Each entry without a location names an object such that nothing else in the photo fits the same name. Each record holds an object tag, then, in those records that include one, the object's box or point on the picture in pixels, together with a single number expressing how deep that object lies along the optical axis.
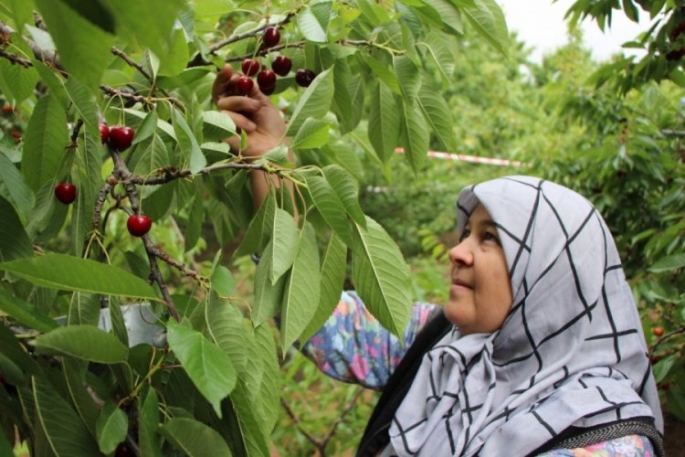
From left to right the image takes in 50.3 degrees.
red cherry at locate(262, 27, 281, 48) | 1.42
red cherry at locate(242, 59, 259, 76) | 1.48
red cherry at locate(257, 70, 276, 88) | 1.48
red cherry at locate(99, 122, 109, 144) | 1.12
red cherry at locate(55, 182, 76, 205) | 1.11
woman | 1.39
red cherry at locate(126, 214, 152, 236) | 1.06
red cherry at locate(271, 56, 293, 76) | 1.48
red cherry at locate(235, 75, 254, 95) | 1.47
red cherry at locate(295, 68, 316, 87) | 1.45
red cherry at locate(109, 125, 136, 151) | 1.15
